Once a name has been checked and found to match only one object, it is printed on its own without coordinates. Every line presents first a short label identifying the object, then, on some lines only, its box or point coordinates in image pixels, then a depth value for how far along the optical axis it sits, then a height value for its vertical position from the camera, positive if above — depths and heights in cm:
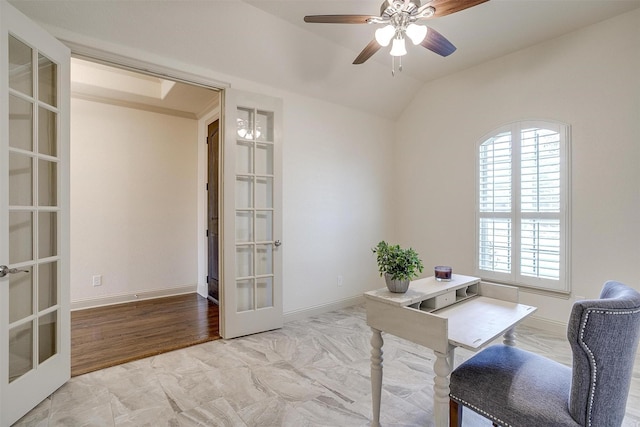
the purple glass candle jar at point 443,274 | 213 -42
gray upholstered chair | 113 -70
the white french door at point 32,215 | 188 -4
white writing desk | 148 -58
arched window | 328 +8
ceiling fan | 188 +123
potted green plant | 182 -32
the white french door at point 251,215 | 318 -5
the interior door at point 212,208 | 448 +3
